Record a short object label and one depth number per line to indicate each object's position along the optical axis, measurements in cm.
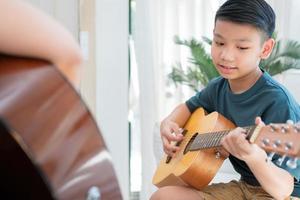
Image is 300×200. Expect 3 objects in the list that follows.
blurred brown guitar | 45
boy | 119
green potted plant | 238
